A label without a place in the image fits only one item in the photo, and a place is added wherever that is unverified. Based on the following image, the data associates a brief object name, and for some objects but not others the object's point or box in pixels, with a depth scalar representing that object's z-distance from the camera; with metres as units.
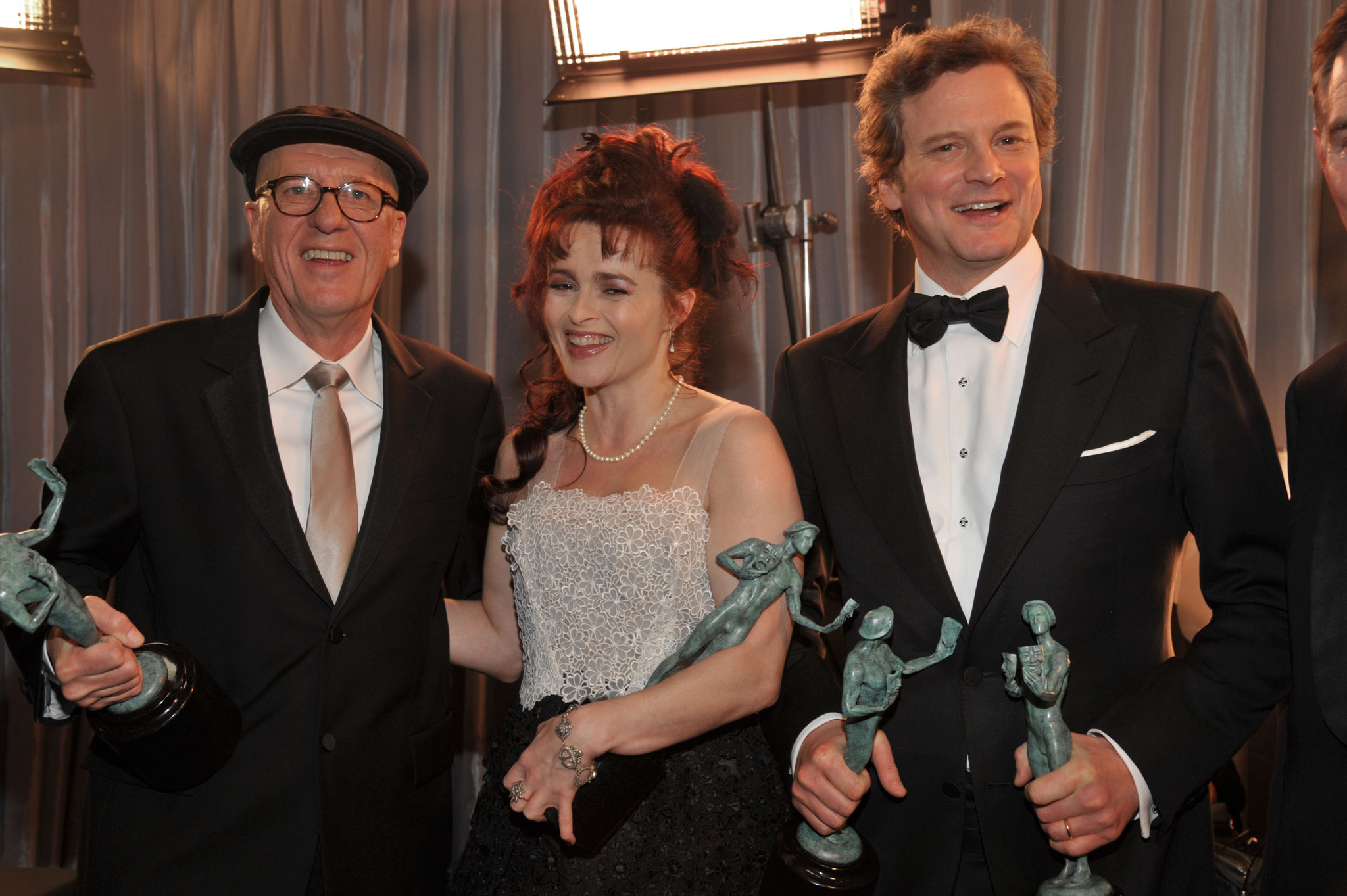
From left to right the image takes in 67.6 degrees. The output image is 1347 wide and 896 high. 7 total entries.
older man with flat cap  1.81
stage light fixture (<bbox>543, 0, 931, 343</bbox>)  2.40
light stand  2.53
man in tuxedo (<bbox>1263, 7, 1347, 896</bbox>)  1.45
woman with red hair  1.71
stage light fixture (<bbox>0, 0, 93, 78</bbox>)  2.81
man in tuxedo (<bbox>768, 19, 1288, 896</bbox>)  1.56
